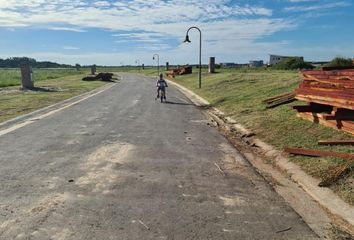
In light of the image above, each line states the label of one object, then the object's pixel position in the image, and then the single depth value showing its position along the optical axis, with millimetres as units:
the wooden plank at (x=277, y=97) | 16475
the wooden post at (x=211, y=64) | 54281
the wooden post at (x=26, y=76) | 34488
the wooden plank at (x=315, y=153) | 8016
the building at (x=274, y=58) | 122562
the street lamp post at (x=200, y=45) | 37791
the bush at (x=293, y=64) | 58594
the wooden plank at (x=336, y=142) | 8820
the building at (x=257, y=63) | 153388
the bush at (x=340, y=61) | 31475
